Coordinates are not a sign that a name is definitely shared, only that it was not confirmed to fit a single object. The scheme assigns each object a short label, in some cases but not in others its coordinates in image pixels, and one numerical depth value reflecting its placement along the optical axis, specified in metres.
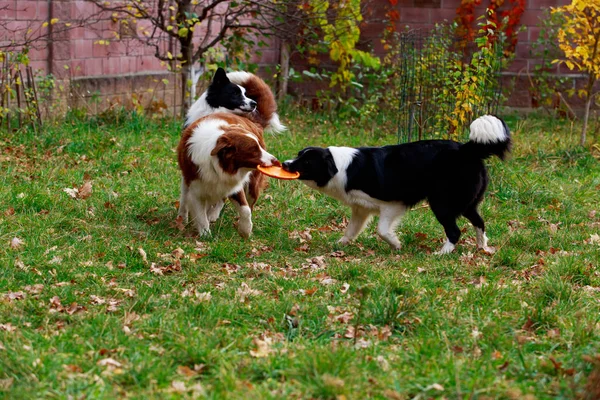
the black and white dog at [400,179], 11.57
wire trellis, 15.79
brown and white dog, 11.80
